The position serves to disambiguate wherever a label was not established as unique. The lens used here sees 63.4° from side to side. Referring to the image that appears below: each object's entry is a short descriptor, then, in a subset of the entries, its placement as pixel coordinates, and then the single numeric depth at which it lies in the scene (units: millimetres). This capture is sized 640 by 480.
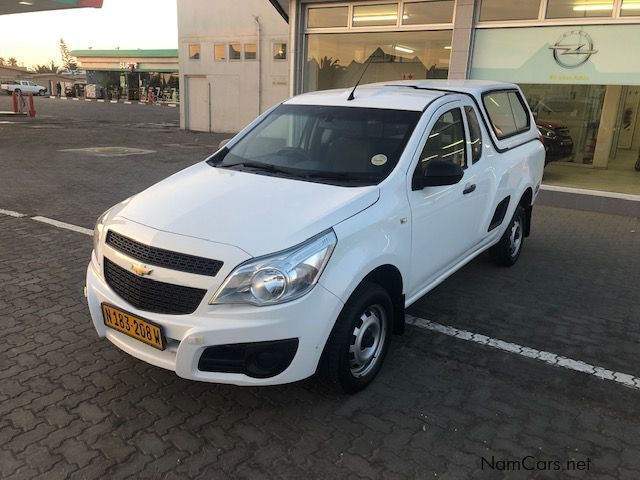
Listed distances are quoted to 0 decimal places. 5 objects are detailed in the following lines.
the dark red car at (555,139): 9875
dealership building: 8484
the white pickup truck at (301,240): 2670
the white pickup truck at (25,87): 53812
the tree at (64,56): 130325
